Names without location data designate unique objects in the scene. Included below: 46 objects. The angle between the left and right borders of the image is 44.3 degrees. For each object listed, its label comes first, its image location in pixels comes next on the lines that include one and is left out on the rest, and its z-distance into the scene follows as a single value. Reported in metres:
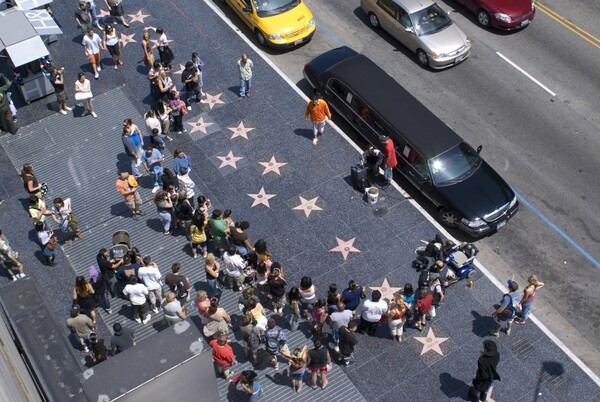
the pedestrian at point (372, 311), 17.75
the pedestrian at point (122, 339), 16.69
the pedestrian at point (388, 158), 21.77
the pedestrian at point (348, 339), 16.92
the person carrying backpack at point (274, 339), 16.84
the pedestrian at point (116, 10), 27.06
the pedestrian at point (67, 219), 20.08
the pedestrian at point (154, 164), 21.20
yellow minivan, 26.84
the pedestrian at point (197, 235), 19.35
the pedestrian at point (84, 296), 17.72
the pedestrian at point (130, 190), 20.30
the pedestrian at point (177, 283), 18.08
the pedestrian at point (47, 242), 19.20
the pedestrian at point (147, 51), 24.78
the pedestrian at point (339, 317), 17.45
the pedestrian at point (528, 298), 18.08
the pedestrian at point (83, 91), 23.27
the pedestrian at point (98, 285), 18.22
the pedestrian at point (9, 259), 18.81
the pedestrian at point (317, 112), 23.01
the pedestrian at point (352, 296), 17.84
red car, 27.89
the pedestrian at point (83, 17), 25.92
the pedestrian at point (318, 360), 16.59
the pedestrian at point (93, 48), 24.78
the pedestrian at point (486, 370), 16.47
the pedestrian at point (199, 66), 24.02
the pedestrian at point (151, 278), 18.06
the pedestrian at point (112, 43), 25.25
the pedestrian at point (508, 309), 18.20
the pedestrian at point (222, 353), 16.39
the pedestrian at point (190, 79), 23.97
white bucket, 21.81
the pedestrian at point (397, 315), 17.86
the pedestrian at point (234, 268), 18.39
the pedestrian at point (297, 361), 16.59
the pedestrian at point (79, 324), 17.25
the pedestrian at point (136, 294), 17.89
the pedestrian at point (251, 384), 15.87
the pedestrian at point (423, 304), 17.88
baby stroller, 18.52
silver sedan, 26.58
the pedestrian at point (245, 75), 24.22
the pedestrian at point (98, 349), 16.73
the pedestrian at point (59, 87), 23.39
